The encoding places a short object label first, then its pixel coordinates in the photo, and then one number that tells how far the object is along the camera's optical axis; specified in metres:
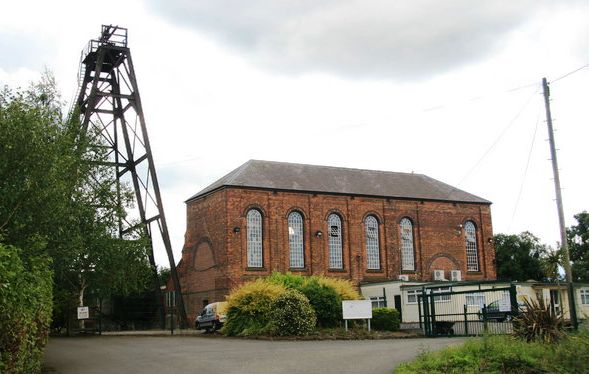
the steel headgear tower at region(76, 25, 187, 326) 37.12
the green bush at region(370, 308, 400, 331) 28.38
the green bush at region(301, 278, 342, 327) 27.41
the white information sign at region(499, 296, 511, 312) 24.64
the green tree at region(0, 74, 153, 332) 15.89
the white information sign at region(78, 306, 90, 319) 32.12
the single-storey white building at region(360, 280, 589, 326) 37.59
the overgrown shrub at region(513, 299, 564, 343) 16.12
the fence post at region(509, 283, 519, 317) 21.16
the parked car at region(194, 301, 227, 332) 30.80
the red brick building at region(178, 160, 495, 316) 40.38
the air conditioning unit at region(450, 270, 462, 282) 46.22
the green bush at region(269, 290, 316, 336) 25.28
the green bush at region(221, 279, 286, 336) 26.38
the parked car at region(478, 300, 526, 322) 26.21
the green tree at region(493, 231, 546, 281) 59.22
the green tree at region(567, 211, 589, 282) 61.81
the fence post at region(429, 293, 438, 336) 25.52
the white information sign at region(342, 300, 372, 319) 26.20
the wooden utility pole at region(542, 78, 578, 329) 20.58
